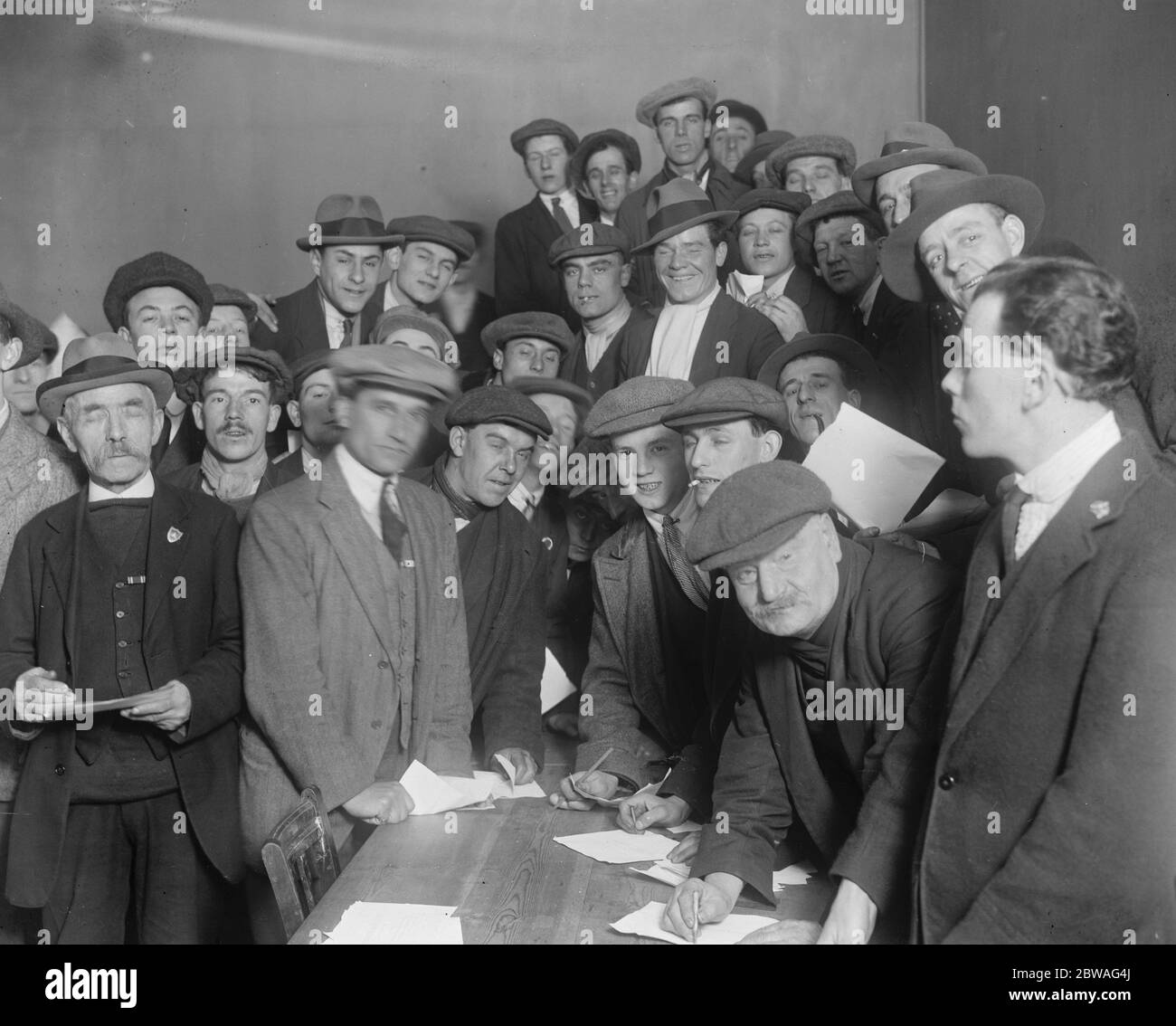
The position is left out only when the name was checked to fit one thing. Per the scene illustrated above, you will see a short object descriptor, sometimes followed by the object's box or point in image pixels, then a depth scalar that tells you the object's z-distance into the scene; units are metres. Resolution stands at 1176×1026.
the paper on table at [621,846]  2.93
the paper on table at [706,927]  2.48
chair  2.68
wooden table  2.52
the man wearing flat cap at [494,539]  4.28
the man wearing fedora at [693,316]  4.80
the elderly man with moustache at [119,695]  3.65
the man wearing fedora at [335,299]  5.45
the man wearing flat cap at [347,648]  3.67
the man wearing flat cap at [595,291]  5.23
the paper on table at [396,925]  2.46
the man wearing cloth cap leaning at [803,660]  2.59
